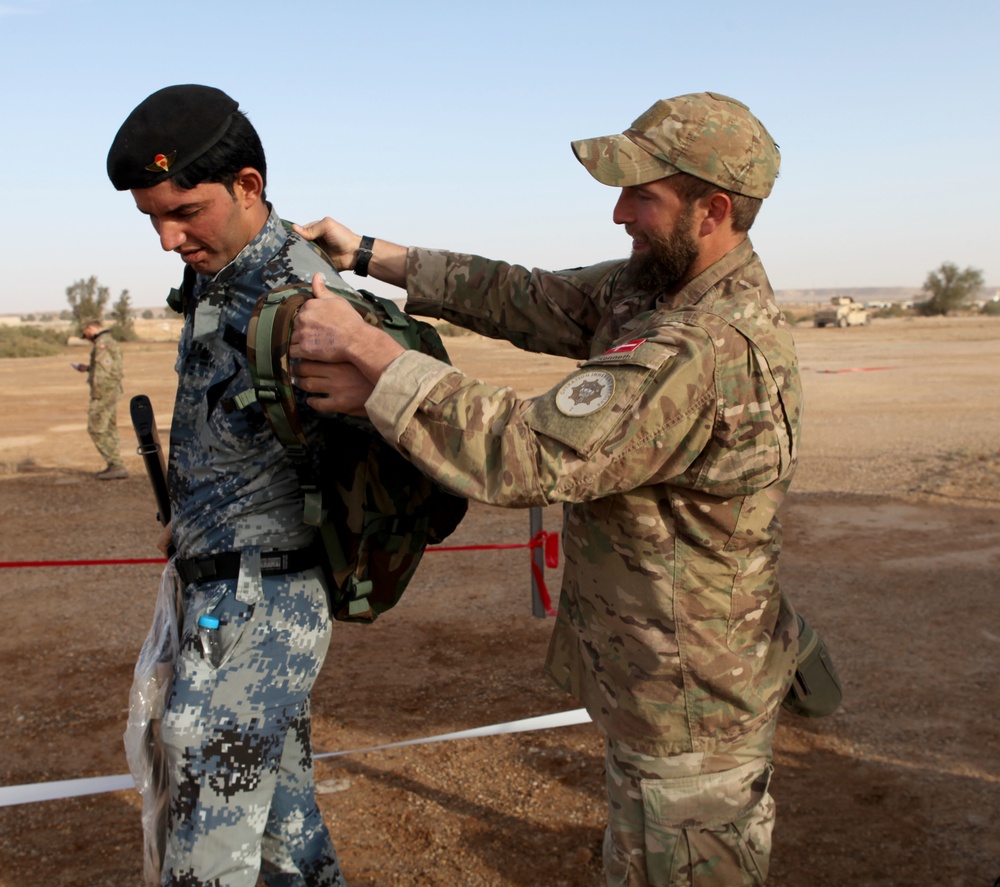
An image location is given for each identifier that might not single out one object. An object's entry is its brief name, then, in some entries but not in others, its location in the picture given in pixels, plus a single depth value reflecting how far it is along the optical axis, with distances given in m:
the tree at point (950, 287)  57.34
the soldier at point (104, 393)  11.83
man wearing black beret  2.30
